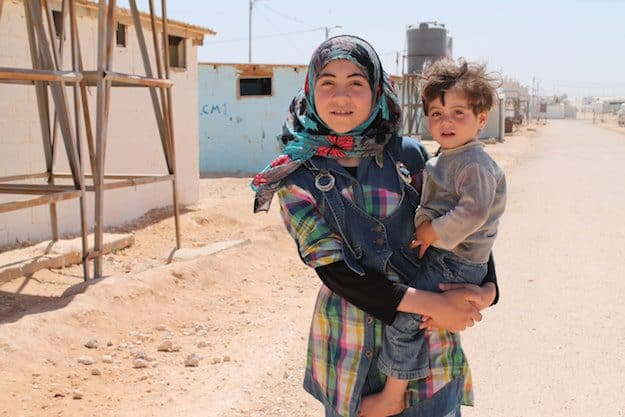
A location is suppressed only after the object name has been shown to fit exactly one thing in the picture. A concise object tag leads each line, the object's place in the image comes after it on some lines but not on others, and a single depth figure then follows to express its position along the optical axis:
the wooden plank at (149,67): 6.86
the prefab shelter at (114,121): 7.48
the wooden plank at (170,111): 7.12
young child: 1.74
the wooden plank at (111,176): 6.93
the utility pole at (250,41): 41.06
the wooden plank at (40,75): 4.63
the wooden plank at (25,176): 6.32
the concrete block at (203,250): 7.07
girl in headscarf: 1.74
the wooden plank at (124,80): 5.78
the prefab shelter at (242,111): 18.33
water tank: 29.02
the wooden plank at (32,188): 5.67
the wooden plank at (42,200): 4.80
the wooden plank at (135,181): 6.20
